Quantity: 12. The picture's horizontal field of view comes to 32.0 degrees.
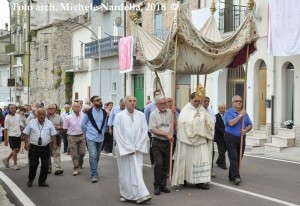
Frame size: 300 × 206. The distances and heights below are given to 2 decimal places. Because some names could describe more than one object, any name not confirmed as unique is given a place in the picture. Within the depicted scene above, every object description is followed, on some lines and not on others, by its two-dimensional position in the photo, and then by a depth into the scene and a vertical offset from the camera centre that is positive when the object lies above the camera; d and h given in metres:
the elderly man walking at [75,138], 12.20 -1.22
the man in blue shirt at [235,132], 10.27 -0.90
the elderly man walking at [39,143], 10.50 -1.15
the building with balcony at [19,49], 54.59 +4.01
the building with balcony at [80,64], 38.81 +1.73
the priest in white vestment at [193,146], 9.71 -1.13
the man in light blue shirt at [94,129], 11.13 -0.93
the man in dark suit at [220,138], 12.60 -1.24
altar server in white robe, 8.60 -1.06
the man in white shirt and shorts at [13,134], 13.48 -1.24
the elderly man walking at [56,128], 12.16 -1.02
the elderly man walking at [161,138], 9.47 -0.95
